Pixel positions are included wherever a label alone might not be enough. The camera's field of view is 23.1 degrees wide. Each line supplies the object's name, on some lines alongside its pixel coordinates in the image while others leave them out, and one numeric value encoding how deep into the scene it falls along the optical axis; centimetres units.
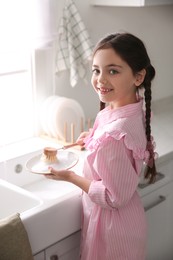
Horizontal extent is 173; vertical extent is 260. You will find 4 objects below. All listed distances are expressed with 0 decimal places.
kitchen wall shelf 185
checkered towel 186
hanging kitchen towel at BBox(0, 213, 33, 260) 108
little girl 116
